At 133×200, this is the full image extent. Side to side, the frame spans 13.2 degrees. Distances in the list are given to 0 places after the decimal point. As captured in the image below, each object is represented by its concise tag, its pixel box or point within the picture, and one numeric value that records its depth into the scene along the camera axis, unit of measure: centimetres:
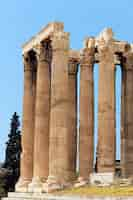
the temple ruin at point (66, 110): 4756
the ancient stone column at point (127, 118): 5453
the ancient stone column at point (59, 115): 4675
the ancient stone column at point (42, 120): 5003
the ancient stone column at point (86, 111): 5256
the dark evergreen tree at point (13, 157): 7588
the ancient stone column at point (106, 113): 4875
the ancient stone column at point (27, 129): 5475
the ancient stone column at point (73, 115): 5744
